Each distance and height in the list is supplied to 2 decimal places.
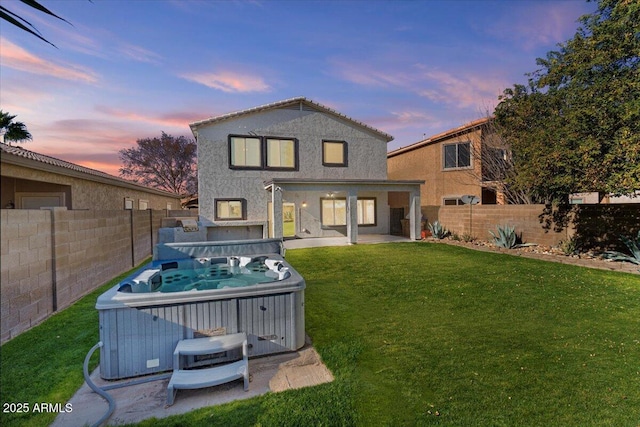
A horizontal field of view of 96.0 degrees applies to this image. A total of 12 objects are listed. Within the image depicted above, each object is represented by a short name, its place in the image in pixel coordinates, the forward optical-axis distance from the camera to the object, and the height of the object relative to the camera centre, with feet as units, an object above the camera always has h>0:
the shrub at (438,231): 47.01 -3.63
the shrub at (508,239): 36.27 -3.96
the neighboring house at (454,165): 50.60 +8.80
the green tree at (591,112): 22.75 +8.28
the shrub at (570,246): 31.45 -4.33
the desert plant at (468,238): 42.55 -4.42
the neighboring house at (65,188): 25.70 +2.98
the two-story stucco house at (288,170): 44.78 +6.93
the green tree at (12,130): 28.05 +8.57
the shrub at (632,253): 26.22 -4.52
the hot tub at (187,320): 10.85 -4.39
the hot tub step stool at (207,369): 9.53 -5.61
